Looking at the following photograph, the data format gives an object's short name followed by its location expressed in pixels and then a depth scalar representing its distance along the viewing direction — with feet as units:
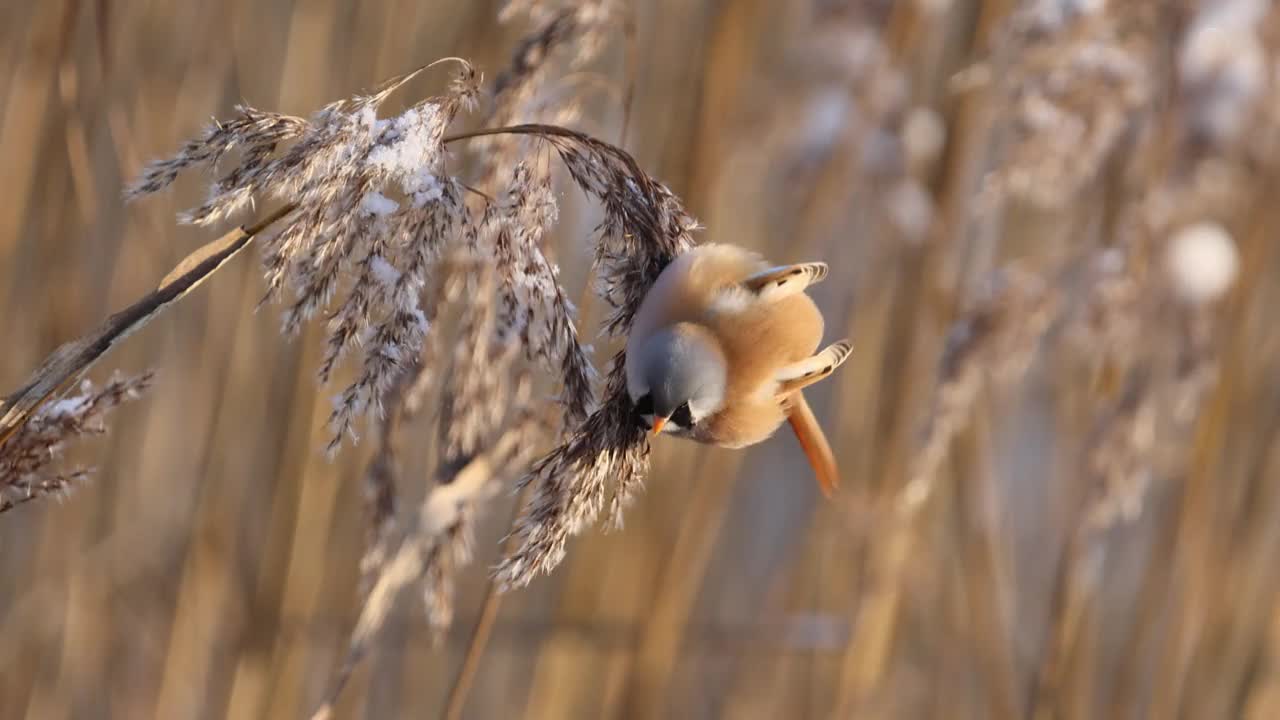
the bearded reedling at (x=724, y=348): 11.40
